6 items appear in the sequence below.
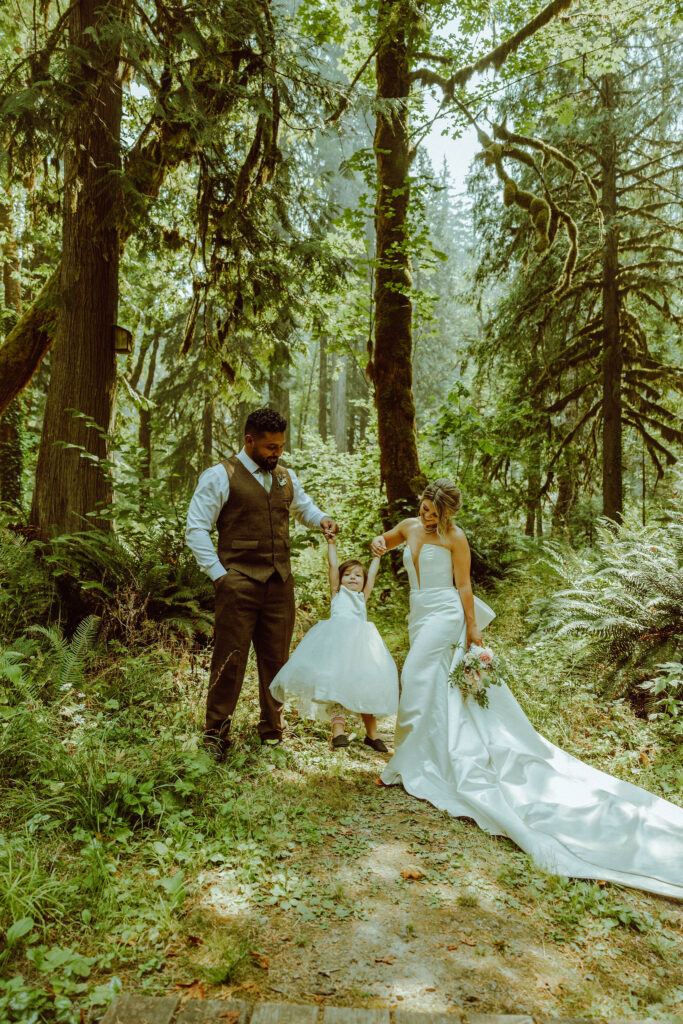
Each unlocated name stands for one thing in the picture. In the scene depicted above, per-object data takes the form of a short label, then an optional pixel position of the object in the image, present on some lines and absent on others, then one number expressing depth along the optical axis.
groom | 4.57
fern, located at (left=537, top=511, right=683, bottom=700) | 5.90
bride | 3.70
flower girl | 4.48
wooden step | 2.17
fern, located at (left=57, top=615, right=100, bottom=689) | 4.67
